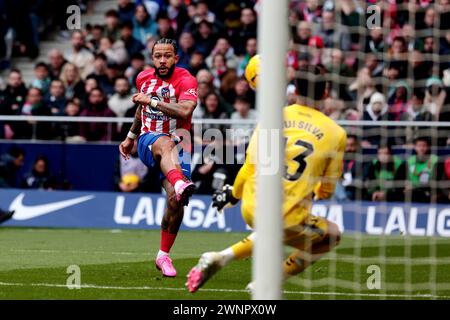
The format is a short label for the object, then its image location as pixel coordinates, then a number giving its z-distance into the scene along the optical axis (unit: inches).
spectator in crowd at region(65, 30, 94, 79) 858.8
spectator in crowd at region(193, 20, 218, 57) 832.9
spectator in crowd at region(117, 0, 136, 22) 887.7
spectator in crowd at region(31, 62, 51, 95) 835.4
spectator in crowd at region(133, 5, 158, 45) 874.1
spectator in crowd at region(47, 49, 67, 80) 849.5
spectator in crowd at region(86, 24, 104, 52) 877.2
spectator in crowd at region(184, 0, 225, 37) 839.7
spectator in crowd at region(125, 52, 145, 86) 826.8
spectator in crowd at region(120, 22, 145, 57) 858.8
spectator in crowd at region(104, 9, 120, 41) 881.5
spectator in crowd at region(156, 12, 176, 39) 853.2
